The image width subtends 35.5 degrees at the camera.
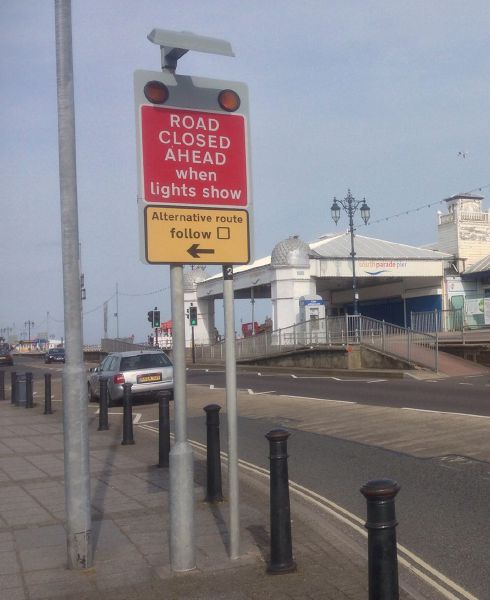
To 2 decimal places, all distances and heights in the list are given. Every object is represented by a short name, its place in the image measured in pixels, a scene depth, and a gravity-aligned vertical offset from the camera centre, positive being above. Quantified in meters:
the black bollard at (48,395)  18.17 -1.47
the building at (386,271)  39.81 +2.86
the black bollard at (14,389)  21.12 -1.50
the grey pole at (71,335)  5.39 -0.01
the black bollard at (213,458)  7.71 -1.34
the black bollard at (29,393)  20.00 -1.55
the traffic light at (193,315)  44.97 +0.83
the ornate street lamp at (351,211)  36.38 +5.39
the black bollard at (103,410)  14.30 -1.46
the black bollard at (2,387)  23.77 -1.62
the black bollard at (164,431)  9.79 -1.31
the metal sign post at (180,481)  5.25 -1.04
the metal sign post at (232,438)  5.45 -0.79
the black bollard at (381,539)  3.80 -1.10
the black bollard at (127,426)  12.09 -1.49
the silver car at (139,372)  19.44 -1.06
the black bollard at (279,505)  5.28 -1.25
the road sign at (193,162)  5.43 +1.23
